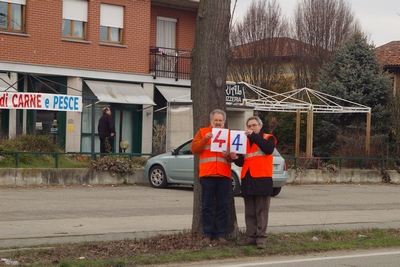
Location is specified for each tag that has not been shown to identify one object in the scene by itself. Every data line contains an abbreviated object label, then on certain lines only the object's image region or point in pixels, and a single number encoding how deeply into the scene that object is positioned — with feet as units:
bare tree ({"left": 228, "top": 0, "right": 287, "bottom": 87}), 152.05
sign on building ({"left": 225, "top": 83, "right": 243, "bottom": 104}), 96.12
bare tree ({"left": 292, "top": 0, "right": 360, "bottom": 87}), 157.07
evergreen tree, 105.40
